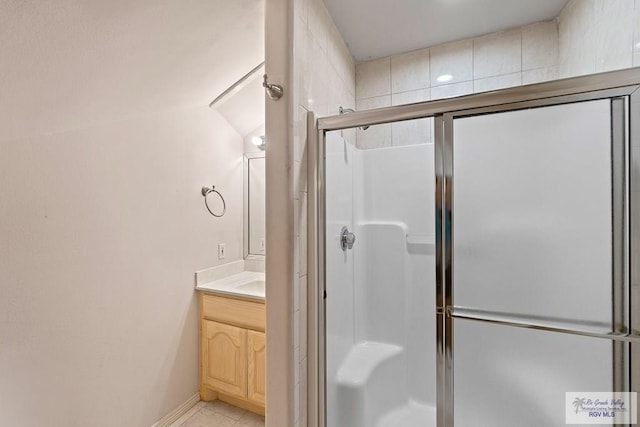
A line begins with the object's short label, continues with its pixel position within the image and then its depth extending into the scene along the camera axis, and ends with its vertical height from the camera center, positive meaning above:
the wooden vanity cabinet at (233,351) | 1.80 -0.91
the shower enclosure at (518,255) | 0.96 -0.17
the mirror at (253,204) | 2.39 +0.07
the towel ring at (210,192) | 2.08 +0.14
